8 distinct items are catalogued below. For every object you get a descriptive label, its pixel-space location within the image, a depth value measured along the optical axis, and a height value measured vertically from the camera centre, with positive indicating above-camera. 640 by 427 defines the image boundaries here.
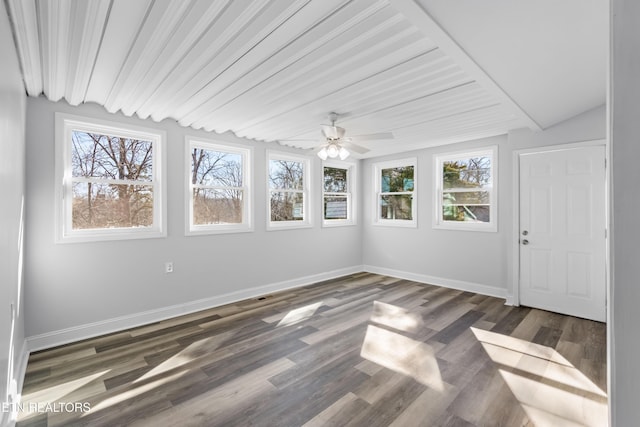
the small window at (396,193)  5.79 +0.37
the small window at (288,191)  5.16 +0.37
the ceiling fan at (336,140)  3.41 +0.83
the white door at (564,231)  3.71 -0.26
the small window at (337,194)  5.98 +0.36
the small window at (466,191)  4.82 +0.34
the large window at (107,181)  3.27 +0.38
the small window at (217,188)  4.23 +0.37
